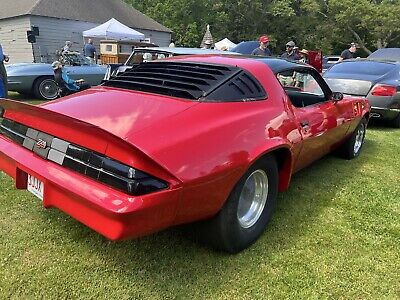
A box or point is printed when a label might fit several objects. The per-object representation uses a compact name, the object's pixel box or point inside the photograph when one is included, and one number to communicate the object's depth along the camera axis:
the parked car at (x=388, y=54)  10.44
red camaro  1.86
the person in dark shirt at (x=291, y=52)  8.97
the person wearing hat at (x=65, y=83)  7.85
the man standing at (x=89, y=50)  14.86
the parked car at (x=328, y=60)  16.78
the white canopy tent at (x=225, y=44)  23.35
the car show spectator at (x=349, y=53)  11.69
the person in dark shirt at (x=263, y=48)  7.91
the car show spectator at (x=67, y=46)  10.23
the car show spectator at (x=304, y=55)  10.41
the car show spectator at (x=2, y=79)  6.79
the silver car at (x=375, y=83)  6.30
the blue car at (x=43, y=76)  8.59
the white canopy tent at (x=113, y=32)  18.14
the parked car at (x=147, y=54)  6.61
